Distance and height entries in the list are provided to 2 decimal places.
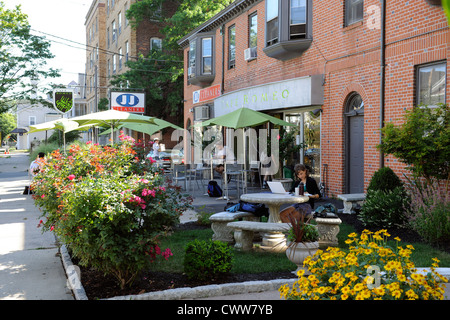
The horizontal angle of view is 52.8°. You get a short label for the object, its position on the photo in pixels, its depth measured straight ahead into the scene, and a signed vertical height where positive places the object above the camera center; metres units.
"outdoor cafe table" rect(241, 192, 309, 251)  7.67 -0.89
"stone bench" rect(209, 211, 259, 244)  8.17 -1.37
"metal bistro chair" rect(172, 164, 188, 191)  16.39 -1.00
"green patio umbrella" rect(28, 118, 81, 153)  13.98 +0.84
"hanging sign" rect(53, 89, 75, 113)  15.74 +1.77
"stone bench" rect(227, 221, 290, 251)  7.41 -1.45
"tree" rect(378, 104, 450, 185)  8.45 +0.15
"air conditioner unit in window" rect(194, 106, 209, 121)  23.91 +2.01
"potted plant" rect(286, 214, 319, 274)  6.04 -1.24
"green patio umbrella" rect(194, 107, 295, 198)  13.16 +0.95
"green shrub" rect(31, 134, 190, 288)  5.14 -0.81
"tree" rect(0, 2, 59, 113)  29.12 +6.33
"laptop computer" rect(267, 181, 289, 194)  8.33 -0.68
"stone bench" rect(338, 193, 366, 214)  10.84 -1.21
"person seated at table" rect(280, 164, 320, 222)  8.29 -0.75
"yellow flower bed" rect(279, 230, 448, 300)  3.26 -0.98
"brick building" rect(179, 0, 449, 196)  10.60 +2.33
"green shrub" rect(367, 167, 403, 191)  9.81 -0.65
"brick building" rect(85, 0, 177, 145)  36.94 +10.47
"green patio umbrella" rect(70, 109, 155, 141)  13.44 +1.01
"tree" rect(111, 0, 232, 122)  32.28 +6.06
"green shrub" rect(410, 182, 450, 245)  7.55 -1.17
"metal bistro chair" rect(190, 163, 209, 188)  16.68 -0.71
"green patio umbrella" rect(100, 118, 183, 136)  18.26 +0.98
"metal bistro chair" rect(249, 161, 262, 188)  17.79 -0.69
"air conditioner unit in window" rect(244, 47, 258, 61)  18.70 +4.04
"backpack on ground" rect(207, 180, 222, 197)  15.09 -1.31
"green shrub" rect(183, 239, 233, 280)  5.79 -1.41
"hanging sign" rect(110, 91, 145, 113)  23.06 +2.54
